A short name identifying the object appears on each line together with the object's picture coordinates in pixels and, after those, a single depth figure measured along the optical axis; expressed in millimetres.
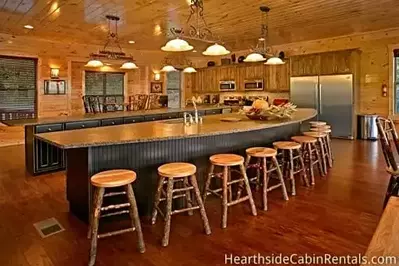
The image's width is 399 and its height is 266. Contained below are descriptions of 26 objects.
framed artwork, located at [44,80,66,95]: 8523
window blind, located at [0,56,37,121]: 7949
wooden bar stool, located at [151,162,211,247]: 2629
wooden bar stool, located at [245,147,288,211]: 3357
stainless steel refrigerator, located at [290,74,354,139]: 7734
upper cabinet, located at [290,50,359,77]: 7668
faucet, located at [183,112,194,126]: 3822
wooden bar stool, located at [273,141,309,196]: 3809
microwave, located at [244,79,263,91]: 9586
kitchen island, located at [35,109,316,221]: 2846
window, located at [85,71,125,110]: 9508
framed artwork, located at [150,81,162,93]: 10695
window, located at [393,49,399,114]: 7500
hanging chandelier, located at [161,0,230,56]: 3785
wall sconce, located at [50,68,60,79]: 8570
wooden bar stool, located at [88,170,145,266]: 2326
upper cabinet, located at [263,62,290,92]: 8945
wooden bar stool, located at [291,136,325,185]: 4270
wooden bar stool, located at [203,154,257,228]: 2951
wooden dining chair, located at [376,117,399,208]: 2658
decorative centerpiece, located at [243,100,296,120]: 4215
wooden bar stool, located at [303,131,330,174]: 4707
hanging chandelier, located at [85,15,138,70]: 5691
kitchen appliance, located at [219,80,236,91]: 10391
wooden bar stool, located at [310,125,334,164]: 4986
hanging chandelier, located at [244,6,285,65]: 4969
